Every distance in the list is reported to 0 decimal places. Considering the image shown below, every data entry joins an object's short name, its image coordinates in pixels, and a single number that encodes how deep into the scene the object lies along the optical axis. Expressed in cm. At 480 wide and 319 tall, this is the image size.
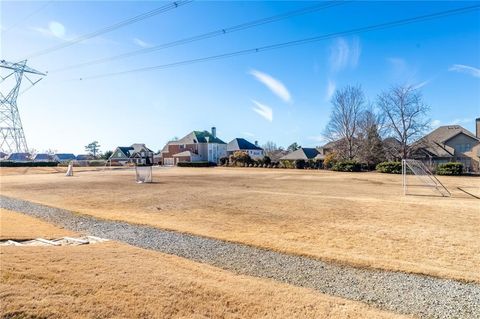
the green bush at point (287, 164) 4931
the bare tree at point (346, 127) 4903
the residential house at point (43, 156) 8989
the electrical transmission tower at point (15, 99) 4153
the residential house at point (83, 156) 10125
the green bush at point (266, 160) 5201
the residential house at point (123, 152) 7954
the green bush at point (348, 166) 4068
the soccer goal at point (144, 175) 2694
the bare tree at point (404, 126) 4312
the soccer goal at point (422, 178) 1897
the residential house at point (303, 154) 6412
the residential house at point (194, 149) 6881
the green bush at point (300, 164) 4822
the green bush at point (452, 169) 3319
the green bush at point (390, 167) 3659
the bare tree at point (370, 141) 4516
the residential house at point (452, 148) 4500
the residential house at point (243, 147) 7156
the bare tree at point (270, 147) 9112
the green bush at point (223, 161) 5881
